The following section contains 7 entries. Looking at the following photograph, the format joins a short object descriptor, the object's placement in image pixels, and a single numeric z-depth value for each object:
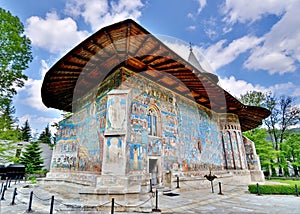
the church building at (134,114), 6.84
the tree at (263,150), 18.77
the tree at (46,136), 34.78
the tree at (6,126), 9.27
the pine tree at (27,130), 34.62
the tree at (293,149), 19.16
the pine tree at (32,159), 21.49
